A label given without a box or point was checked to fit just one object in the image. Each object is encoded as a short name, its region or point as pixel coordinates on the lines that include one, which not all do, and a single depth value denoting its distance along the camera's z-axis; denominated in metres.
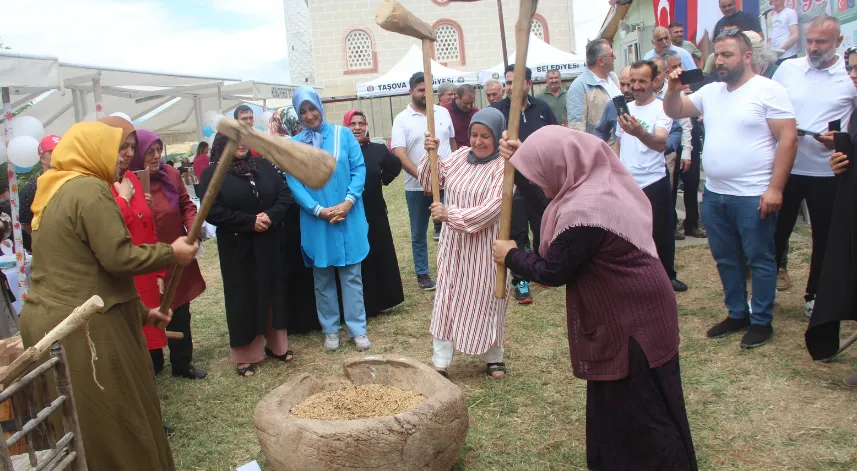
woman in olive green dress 2.88
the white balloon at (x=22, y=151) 6.02
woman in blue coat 5.16
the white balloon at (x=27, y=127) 6.52
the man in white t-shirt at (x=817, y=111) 4.94
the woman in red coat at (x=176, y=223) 4.87
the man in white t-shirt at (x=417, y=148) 6.91
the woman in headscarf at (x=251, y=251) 4.88
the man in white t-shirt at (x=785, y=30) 7.83
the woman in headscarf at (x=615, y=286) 2.79
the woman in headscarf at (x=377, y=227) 6.14
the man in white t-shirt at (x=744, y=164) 4.51
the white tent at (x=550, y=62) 16.81
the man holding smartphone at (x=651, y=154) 5.70
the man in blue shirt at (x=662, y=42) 7.93
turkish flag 12.10
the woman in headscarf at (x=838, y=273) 4.06
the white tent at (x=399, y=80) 18.27
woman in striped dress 4.32
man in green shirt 9.24
